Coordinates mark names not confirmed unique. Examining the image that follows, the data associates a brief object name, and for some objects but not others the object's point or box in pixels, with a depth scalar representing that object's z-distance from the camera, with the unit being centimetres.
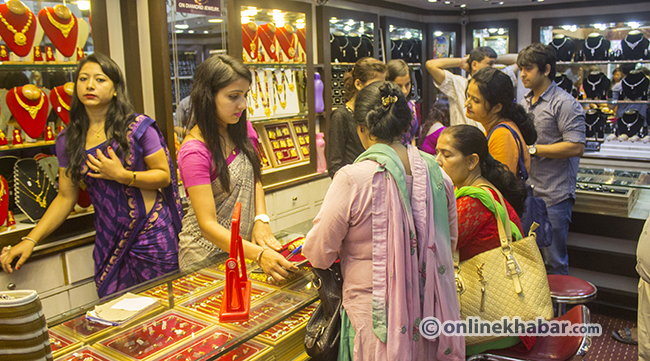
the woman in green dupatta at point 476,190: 182
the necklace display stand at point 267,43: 402
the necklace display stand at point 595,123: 586
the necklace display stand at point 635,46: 583
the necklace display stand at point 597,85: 607
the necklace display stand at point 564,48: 629
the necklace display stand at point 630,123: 573
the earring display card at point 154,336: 134
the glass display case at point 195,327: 134
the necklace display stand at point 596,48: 610
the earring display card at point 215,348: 131
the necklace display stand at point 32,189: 259
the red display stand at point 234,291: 147
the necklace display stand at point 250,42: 383
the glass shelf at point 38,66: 262
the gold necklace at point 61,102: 282
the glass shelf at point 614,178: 329
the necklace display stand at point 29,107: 266
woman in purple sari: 231
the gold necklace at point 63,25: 275
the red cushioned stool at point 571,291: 212
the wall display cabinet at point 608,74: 576
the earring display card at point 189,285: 166
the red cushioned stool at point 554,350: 171
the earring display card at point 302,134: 446
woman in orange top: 243
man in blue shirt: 310
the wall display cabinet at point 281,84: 400
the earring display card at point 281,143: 426
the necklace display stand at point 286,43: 420
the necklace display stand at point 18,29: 257
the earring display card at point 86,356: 130
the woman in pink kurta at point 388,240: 139
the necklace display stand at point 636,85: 573
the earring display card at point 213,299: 155
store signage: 320
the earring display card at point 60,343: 133
